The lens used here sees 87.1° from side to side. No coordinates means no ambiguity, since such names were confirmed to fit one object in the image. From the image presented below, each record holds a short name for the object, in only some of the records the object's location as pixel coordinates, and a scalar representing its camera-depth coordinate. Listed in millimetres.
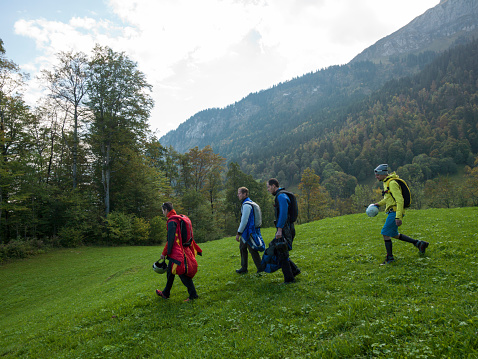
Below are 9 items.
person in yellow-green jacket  7668
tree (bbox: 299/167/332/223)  56138
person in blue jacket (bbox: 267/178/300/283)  7070
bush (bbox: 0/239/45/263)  22547
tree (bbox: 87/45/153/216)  33438
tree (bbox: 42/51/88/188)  32062
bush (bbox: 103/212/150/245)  30891
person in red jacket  7141
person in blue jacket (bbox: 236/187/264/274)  8266
